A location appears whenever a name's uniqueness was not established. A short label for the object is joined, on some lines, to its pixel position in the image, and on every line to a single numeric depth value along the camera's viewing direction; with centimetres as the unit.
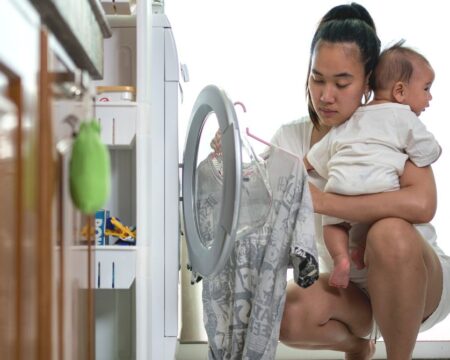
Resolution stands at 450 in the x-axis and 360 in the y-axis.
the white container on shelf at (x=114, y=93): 173
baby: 179
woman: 172
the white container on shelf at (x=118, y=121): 166
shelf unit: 162
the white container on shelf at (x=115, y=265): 163
